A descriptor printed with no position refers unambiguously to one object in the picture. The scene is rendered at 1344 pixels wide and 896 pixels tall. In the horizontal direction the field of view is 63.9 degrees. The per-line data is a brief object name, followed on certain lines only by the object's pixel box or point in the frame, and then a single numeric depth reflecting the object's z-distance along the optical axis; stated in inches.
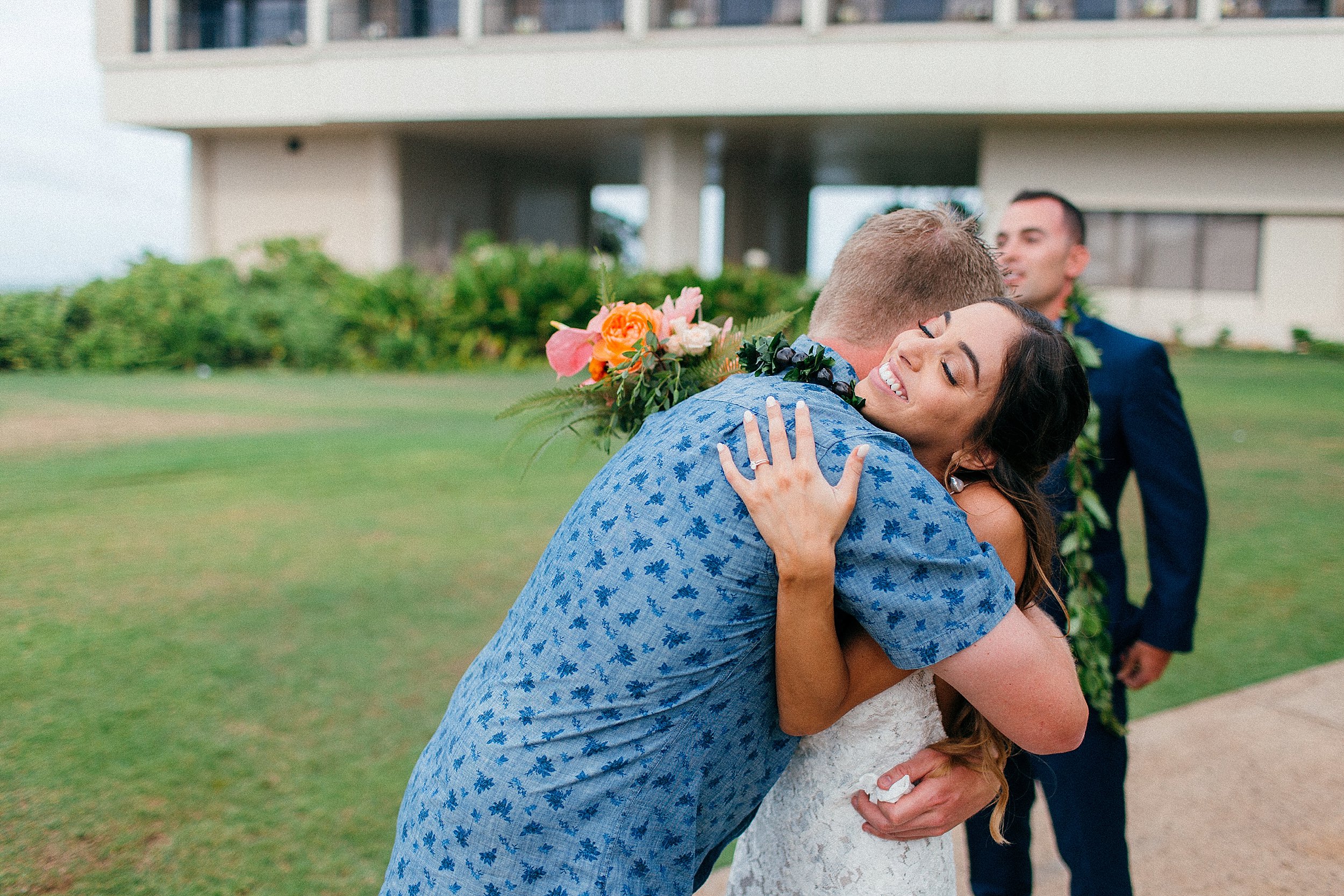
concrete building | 902.4
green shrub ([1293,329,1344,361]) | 953.5
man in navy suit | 119.1
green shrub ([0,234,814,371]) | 861.2
